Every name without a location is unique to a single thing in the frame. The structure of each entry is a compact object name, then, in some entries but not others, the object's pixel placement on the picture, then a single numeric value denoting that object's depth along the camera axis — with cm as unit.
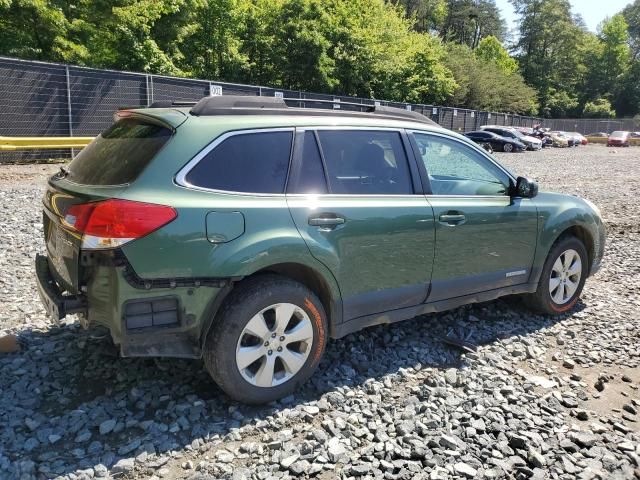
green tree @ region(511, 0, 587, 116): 8206
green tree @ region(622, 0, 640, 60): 9706
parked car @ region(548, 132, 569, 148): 4328
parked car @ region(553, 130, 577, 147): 4438
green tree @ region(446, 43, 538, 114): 4997
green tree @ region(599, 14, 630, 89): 8731
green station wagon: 287
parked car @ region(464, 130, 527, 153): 3288
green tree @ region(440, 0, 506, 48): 9625
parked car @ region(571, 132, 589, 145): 4682
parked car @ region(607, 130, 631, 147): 4675
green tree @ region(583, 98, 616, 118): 8012
